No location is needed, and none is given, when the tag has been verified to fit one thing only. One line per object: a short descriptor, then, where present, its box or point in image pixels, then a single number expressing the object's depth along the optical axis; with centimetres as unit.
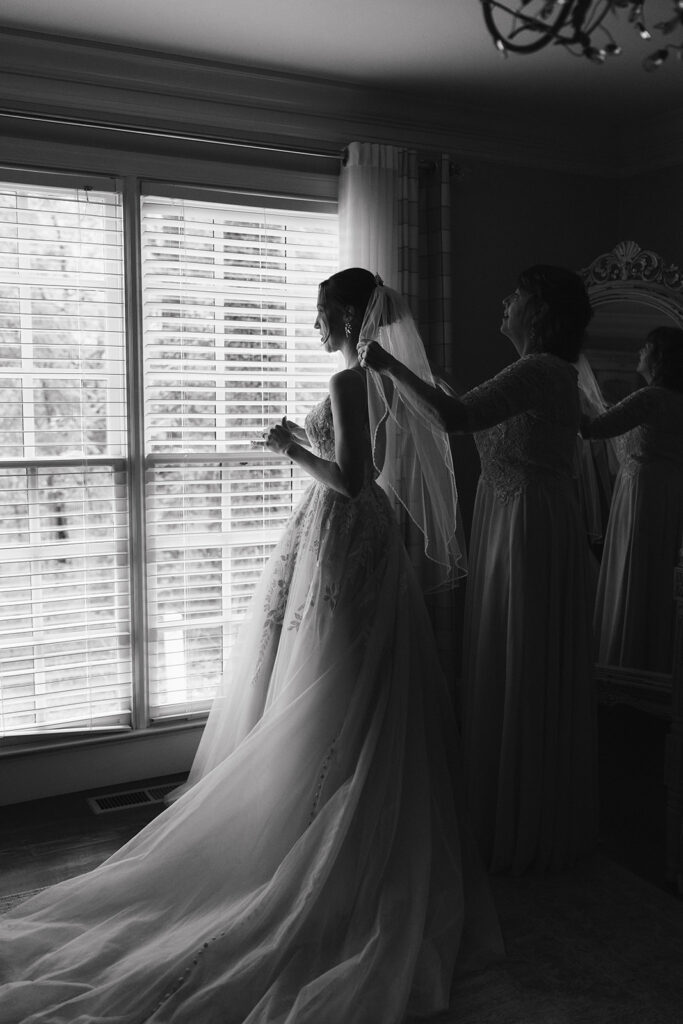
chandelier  128
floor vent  334
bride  207
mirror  354
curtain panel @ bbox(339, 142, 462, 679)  369
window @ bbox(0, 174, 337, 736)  328
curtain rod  317
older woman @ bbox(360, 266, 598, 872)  282
